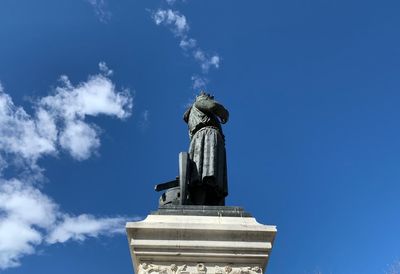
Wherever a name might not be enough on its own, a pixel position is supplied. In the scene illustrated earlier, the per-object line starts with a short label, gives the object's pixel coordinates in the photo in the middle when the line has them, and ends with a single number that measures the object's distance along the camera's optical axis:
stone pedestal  5.09
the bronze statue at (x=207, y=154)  6.61
